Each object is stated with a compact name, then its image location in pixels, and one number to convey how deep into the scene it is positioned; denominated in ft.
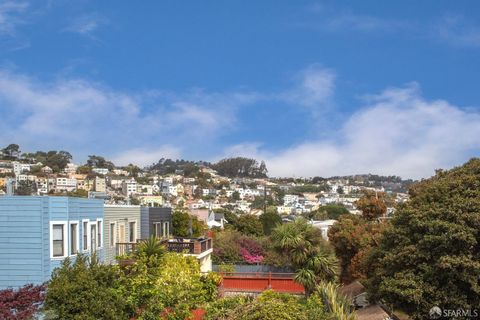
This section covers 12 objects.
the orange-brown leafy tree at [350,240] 93.50
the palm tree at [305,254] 80.02
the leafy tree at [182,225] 144.41
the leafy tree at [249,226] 193.57
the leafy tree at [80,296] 46.52
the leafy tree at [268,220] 206.49
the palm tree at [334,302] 45.28
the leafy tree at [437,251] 53.98
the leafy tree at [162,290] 52.75
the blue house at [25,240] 56.95
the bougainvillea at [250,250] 135.44
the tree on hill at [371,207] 115.75
